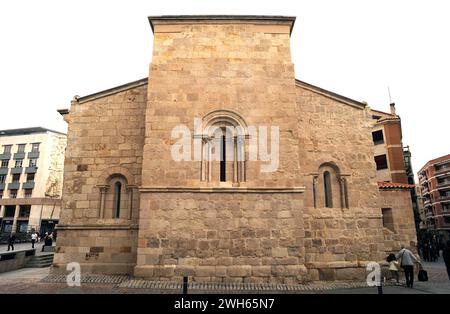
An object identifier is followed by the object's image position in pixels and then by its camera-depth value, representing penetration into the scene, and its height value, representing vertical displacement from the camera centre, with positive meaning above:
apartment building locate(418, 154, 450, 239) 52.69 +7.89
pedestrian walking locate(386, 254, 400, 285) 9.96 -0.95
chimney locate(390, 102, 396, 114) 31.75 +13.50
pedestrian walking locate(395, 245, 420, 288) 9.37 -0.84
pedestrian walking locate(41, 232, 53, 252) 18.44 -0.25
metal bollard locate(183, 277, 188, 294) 6.53 -1.03
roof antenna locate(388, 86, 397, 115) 31.75 +13.63
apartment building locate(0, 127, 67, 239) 44.84 +8.95
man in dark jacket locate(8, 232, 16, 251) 21.40 -0.29
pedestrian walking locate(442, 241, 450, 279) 8.73 -0.56
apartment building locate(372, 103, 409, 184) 27.31 +8.10
